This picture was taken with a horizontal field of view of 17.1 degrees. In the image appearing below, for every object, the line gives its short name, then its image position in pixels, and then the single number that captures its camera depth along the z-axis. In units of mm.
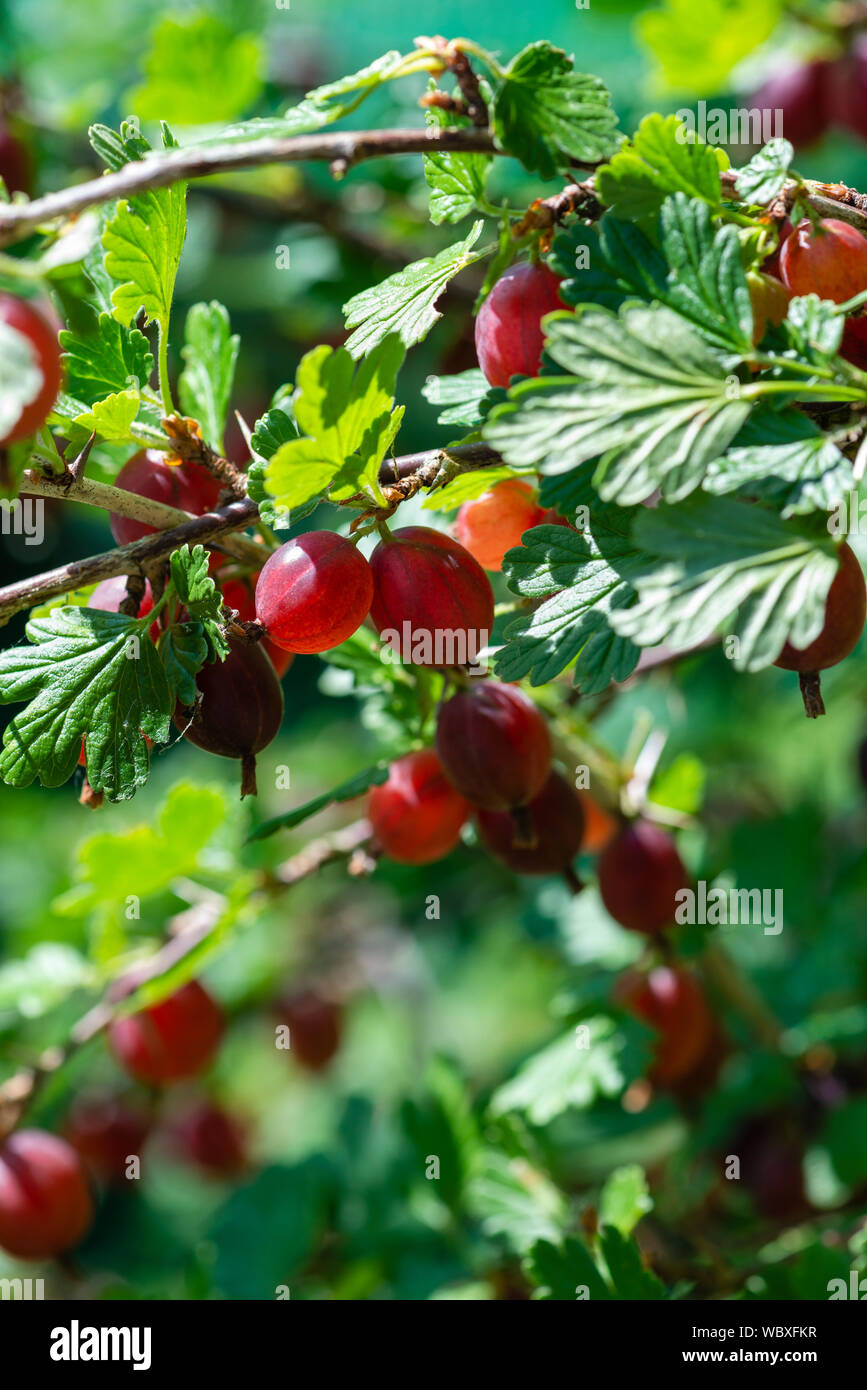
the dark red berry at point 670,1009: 459
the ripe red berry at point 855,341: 347
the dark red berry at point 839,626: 344
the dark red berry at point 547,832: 397
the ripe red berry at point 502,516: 376
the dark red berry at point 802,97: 546
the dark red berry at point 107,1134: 601
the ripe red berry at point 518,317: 348
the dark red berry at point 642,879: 422
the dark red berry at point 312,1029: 647
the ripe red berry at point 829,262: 341
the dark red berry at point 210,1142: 637
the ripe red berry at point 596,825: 445
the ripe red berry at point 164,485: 367
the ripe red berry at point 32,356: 311
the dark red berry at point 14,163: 548
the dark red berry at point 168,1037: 507
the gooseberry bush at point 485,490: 327
